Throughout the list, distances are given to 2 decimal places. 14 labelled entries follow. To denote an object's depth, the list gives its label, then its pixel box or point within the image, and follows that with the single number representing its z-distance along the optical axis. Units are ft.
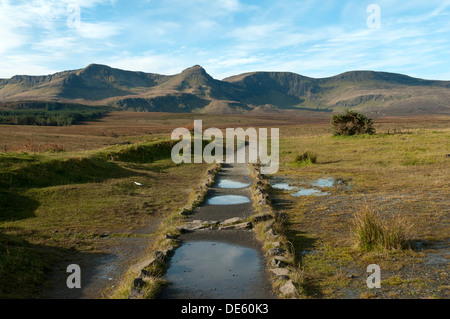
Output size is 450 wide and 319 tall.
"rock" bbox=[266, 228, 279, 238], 33.49
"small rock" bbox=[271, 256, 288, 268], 26.73
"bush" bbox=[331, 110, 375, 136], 150.20
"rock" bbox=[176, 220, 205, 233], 37.93
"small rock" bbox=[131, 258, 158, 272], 26.80
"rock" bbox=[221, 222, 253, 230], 38.29
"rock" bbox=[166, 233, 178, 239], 35.00
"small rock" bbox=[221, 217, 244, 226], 39.58
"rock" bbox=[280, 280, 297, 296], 22.04
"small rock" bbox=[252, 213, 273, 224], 39.45
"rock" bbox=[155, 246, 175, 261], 29.19
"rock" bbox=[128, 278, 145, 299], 21.92
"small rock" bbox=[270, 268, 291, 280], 24.65
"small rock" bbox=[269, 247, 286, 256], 29.23
